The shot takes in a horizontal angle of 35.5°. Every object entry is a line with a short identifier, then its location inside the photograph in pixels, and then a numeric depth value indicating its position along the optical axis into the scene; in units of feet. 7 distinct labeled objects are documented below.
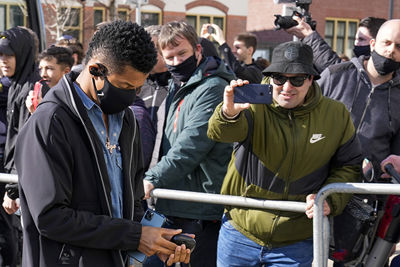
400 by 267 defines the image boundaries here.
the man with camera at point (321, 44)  16.55
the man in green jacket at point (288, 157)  11.39
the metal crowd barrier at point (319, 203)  10.78
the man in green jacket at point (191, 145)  13.10
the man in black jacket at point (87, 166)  7.70
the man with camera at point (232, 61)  21.28
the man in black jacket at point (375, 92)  13.78
